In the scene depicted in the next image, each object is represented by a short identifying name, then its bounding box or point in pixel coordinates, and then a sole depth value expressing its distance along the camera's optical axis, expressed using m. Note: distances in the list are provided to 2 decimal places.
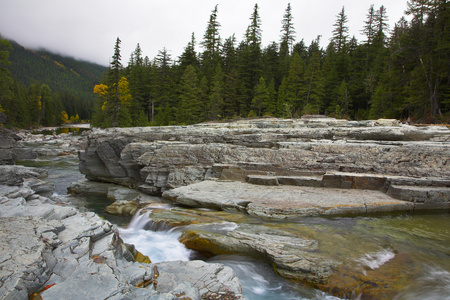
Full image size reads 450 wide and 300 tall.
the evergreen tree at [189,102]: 34.81
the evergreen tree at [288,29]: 57.03
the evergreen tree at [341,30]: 50.69
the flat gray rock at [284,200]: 9.34
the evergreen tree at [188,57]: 47.08
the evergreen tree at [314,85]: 36.44
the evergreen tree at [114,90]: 36.97
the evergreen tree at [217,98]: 34.44
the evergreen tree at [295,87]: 36.77
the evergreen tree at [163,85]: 41.53
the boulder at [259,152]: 12.03
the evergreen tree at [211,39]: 50.06
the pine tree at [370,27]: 44.78
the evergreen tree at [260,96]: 35.25
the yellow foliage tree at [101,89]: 47.66
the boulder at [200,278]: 4.97
